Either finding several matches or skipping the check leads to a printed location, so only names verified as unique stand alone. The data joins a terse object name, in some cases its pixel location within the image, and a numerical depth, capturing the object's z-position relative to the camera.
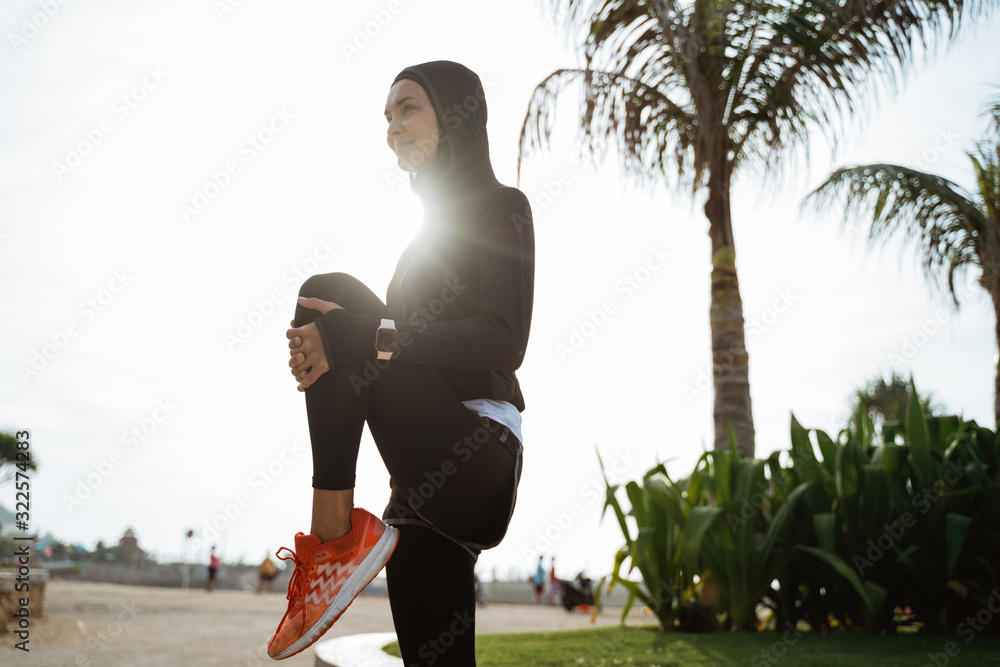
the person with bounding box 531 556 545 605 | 17.39
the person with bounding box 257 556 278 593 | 18.75
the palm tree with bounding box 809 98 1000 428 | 6.07
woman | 1.17
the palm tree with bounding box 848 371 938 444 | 20.94
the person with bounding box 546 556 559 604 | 17.98
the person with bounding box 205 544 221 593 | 18.41
